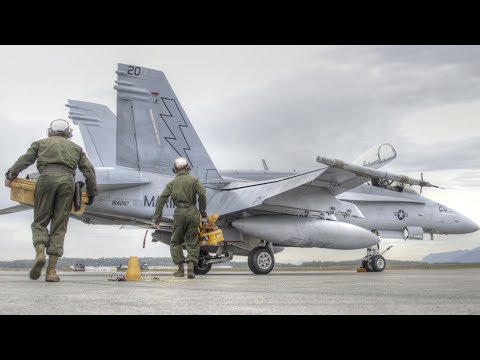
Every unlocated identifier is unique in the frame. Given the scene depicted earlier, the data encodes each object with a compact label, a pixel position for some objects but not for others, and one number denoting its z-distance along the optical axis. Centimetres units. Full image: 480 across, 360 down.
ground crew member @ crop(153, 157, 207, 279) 1065
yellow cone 993
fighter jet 1393
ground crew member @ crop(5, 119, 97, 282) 878
